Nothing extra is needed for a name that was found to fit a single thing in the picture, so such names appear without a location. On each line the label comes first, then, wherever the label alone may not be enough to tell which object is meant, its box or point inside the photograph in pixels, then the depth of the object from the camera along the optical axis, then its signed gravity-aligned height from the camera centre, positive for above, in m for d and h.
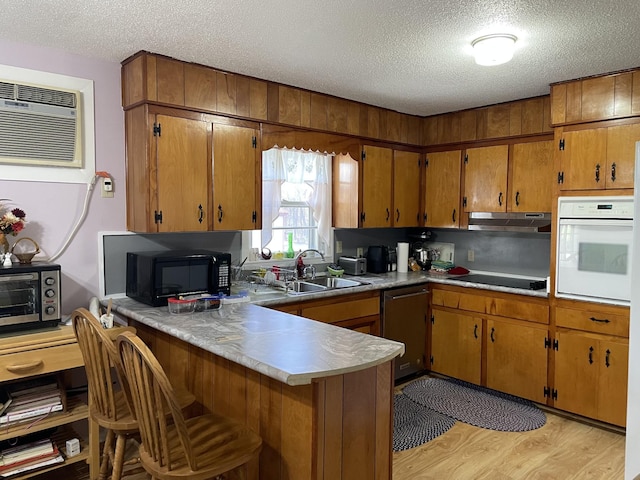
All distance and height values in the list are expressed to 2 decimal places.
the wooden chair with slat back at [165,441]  1.59 -0.79
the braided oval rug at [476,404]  3.40 -1.40
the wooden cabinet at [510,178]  3.82 +0.39
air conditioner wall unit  2.64 +0.54
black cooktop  3.76 -0.49
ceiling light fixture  2.53 +0.95
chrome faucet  3.90 -0.38
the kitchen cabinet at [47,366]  2.28 -0.72
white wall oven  3.15 -0.17
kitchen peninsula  1.73 -0.68
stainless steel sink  3.69 -0.50
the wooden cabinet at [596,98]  3.08 +0.85
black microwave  2.82 -0.33
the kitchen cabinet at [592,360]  3.17 -0.93
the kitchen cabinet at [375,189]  4.16 +0.31
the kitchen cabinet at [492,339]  3.59 -0.93
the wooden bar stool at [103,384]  1.95 -0.70
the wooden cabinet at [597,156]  3.12 +0.46
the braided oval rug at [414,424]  3.12 -1.41
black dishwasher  3.88 -0.84
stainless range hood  3.85 +0.02
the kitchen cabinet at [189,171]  2.90 +0.32
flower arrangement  2.54 -0.02
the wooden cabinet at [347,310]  3.31 -0.64
